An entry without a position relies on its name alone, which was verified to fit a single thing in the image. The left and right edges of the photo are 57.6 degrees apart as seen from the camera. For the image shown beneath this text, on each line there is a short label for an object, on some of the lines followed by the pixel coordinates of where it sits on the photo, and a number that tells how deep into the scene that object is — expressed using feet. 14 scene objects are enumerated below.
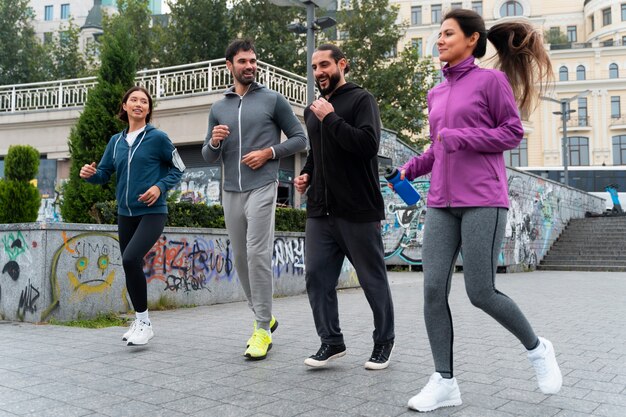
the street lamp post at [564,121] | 85.19
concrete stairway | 62.85
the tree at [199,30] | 80.74
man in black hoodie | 12.16
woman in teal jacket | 14.43
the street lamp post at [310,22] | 33.83
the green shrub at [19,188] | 34.12
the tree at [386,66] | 82.58
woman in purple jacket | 9.53
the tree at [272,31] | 82.64
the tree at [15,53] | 107.14
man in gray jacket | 13.76
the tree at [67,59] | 102.22
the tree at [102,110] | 39.52
